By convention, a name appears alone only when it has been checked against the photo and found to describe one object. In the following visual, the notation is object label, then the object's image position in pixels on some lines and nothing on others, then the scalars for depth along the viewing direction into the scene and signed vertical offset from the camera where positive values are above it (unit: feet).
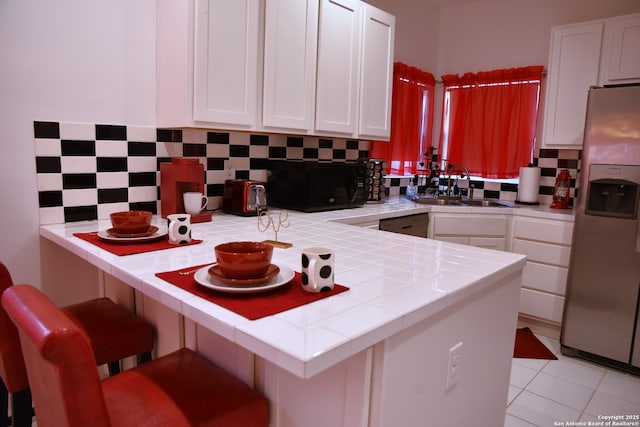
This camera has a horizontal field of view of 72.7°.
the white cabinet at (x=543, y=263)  9.82 -2.26
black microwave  8.66 -0.60
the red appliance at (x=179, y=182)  6.95 -0.51
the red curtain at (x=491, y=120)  11.93 +1.22
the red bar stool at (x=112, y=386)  2.48 -1.94
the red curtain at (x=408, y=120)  12.28 +1.16
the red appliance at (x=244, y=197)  7.78 -0.78
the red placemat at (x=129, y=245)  4.87 -1.13
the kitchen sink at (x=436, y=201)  11.59 -1.09
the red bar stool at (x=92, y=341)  4.17 -2.04
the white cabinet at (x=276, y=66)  6.69 +1.58
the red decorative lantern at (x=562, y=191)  10.84 -0.64
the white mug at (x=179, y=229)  5.23 -0.93
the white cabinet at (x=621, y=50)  9.29 +2.52
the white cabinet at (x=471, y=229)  10.62 -1.64
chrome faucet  12.25 -0.37
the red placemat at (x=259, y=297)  3.20 -1.14
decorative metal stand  5.36 -1.11
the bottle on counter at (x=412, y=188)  13.24 -0.87
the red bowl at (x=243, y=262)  3.52 -0.88
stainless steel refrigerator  8.30 -1.36
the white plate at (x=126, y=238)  5.18 -1.07
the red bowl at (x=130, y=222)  5.35 -0.89
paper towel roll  11.40 -0.53
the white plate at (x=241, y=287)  3.47 -1.07
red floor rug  9.32 -4.06
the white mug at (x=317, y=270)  3.58 -0.94
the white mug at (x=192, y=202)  6.89 -0.80
